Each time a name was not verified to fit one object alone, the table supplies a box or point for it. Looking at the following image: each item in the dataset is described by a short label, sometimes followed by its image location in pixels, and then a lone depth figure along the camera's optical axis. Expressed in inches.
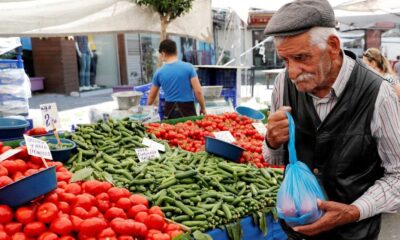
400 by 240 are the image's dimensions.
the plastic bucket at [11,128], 154.5
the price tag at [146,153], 150.6
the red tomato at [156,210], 107.6
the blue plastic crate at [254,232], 113.0
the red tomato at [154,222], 103.0
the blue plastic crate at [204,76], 325.4
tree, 239.6
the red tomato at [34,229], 90.1
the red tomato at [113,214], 103.2
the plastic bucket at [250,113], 224.6
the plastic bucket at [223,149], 157.6
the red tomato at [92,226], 93.4
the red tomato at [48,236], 89.0
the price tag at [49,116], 148.9
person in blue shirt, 249.0
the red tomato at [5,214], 89.4
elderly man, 64.4
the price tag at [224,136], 179.5
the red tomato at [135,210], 106.7
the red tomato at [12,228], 89.4
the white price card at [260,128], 216.8
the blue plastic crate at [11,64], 245.4
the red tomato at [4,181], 96.9
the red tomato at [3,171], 101.0
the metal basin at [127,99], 225.6
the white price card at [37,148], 103.4
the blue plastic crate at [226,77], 317.7
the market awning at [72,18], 189.5
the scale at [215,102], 282.2
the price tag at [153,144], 162.6
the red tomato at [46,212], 91.9
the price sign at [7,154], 102.6
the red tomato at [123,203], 107.4
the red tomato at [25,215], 91.3
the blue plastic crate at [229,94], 315.6
